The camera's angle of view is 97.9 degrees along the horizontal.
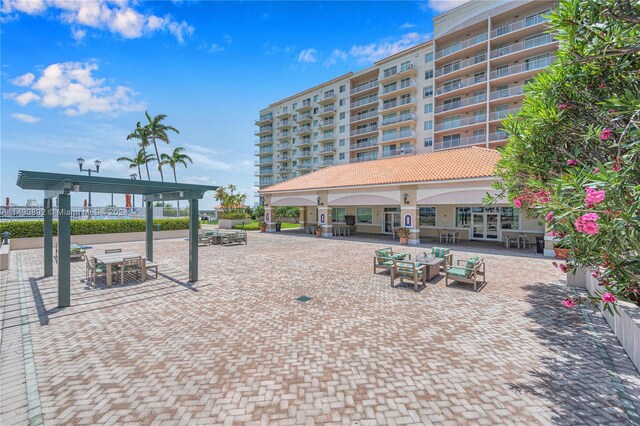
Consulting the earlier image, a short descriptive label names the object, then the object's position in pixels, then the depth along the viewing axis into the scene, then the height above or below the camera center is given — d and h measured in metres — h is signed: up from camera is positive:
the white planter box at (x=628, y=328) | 4.64 -2.19
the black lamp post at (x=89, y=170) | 20.33 +3.71
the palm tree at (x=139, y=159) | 37.78 +7.40
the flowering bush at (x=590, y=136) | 3.08 +1.38
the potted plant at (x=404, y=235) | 19.61 -1.65
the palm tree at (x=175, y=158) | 37.88 +7.52
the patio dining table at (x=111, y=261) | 9.39 -1.63
